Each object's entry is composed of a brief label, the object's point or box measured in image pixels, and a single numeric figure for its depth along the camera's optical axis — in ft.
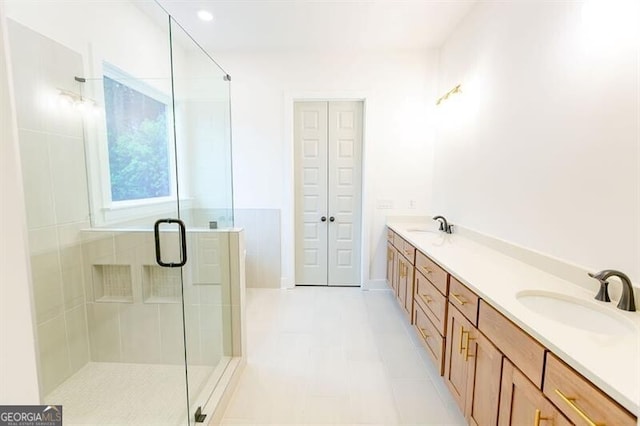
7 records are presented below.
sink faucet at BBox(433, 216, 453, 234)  9.50
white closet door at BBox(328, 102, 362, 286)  11.73
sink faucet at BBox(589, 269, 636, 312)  3.73
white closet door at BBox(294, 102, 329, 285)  11.75
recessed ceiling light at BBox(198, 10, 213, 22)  8.75
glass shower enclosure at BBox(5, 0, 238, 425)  5.55
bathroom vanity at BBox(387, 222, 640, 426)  2.63
